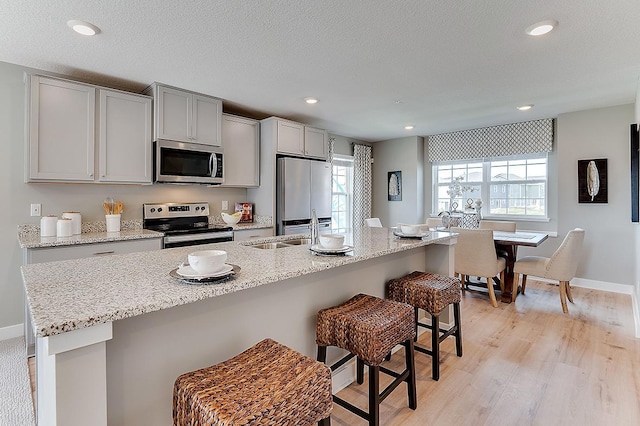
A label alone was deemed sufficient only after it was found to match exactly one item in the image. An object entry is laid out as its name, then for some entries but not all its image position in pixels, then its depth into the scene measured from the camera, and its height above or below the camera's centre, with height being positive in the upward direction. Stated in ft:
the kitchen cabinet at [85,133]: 9.14 +2.52
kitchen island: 2.81 -1.34
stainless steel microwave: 11.24 +1.91
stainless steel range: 11.02 -0.39
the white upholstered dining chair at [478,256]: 11.82 -1.60
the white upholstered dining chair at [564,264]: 11.10 -1.80
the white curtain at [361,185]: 20.70 +1.91
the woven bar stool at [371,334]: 5.08 -2.01
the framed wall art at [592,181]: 13.84 +1.45
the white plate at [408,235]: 7.90 -0.52
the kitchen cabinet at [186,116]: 11.05 +3.61
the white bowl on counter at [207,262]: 3.93 -0.60
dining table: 12.01 -1.37
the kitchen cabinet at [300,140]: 14.32 +3.55
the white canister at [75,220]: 9.89 -0.18
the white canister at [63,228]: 9.43 -0.41
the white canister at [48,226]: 9.29 -0.35
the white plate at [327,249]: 5.67 -0.64
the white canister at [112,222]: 10.76 -0.26
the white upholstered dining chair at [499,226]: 14.69 -0.54
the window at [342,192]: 20.17 +1.44
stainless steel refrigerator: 14.23 +0.98
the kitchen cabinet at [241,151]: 13.52 +2.78
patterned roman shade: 15.75 +3.96
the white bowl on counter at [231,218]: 13.47 -0.16
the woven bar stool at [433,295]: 7.11 -1.88
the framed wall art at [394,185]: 20.95 +1.91
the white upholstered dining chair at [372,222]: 16.48 -0.41
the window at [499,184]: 16.56 +1.69
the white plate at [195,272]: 3.83 -0.73
